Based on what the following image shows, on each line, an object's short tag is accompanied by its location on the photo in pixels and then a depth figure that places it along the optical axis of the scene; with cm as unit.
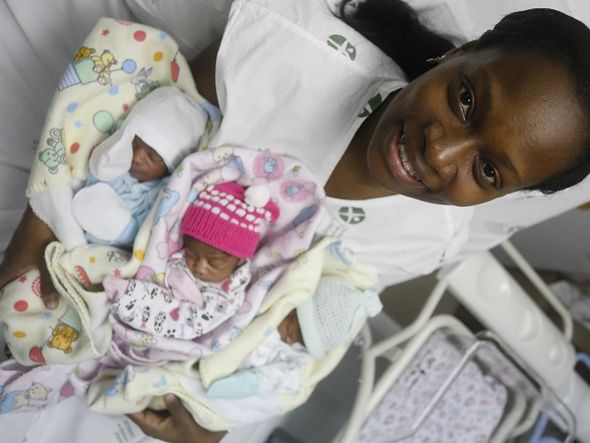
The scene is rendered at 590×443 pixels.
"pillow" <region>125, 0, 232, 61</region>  121
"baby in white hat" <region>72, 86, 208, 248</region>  112
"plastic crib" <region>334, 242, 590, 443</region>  155
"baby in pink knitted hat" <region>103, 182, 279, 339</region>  116
